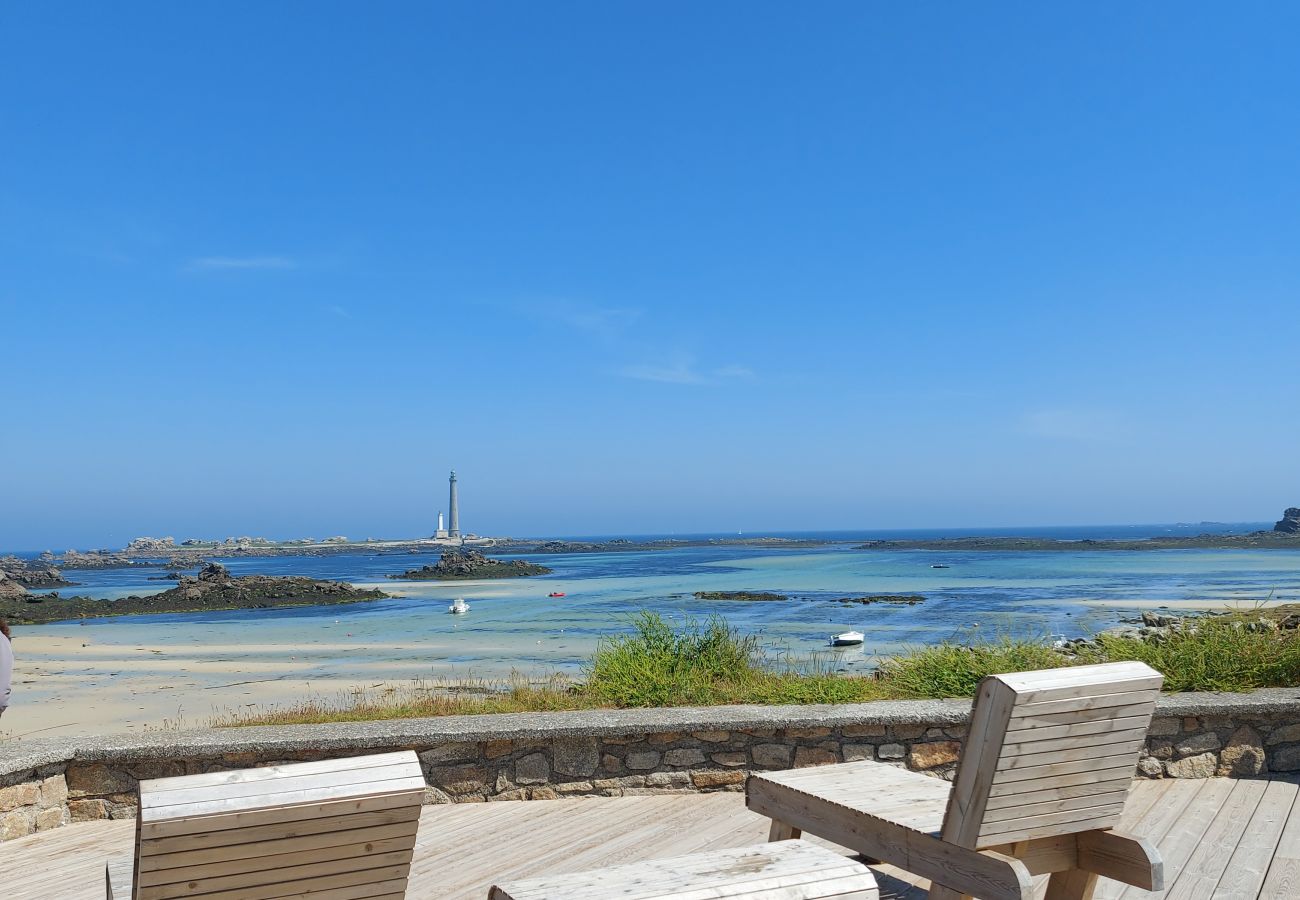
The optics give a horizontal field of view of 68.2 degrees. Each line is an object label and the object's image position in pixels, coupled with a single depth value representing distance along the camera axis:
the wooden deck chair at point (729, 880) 1.78
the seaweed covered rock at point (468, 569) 55.19
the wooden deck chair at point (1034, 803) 2.64
